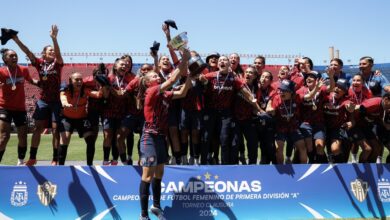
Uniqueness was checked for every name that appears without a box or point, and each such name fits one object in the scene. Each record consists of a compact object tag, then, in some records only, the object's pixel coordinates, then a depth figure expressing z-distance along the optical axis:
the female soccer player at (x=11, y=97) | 6.94
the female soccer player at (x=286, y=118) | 6.85
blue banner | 5.58
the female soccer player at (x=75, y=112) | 7.09
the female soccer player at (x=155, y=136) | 5.38
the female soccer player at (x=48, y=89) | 7.26
